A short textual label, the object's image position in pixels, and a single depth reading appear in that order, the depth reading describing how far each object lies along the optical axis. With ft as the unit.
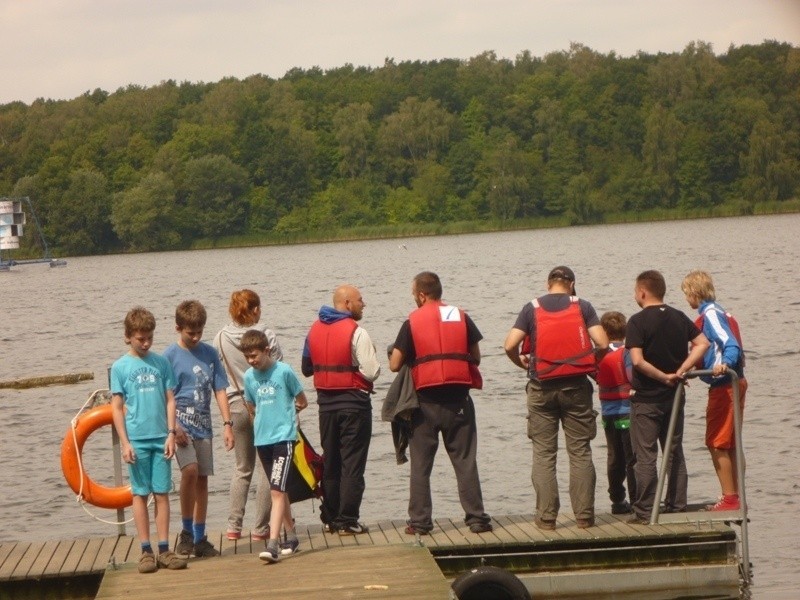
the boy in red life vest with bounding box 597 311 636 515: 53.47
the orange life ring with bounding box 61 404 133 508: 55.12
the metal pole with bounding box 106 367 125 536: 55.45
